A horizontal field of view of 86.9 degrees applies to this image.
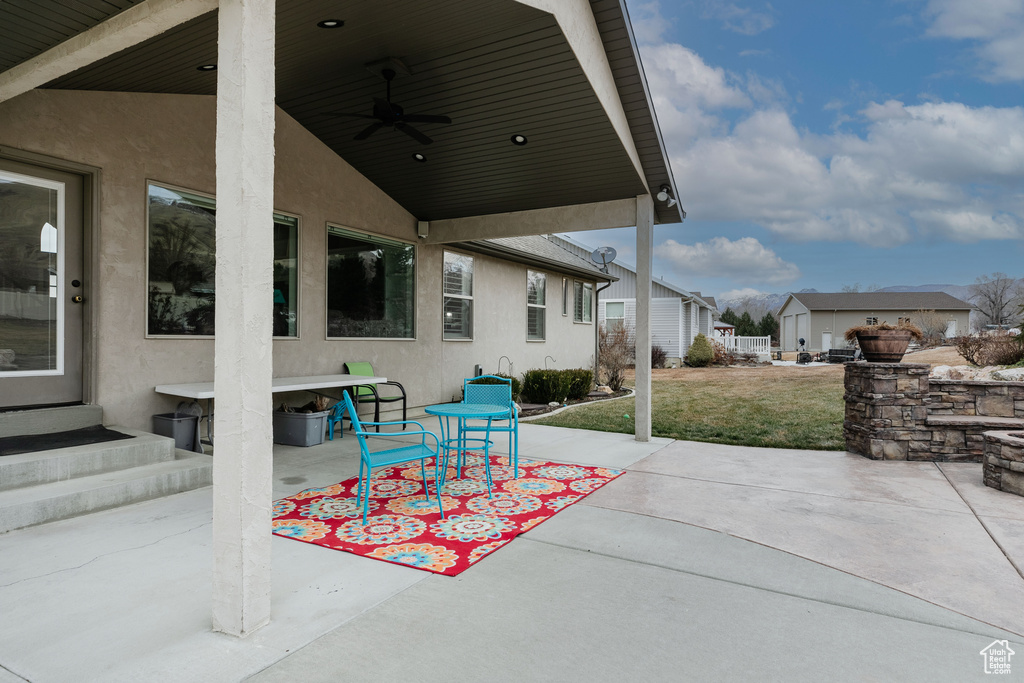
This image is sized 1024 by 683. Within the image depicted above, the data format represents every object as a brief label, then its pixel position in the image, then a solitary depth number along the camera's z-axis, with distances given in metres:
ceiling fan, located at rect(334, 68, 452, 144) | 5.09
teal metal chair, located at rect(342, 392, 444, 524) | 3.55
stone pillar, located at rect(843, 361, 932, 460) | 5.78
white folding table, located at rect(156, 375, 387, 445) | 4.94
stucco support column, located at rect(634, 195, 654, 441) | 6.74
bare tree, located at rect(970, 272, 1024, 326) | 27.84
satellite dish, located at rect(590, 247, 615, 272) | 11.81
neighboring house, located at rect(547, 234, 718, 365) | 22.78
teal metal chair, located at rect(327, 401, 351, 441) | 6.76
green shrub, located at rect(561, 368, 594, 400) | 11.25
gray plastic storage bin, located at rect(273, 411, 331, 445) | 6.22
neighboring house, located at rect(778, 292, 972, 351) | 33.22
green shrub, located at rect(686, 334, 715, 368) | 19.86
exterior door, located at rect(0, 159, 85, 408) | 4.42
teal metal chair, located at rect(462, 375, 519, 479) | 5.01
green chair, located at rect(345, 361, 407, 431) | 7.05
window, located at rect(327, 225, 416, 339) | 7.29
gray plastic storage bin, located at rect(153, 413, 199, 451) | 5.13
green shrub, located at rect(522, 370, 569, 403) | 10.62
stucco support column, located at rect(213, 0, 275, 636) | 2.12
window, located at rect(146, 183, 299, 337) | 5.32
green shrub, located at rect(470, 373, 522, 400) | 10.26
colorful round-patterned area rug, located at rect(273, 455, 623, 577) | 3.14
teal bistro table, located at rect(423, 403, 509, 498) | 4.30
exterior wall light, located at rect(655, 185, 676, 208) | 6.69
